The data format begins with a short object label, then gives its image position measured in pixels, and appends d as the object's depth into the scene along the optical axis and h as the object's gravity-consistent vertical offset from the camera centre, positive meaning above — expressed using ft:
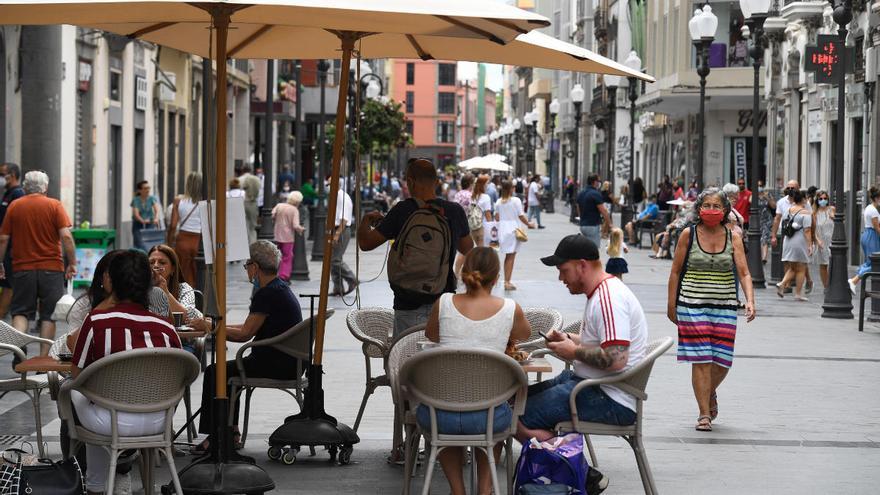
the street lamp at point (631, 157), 130.62 +1.88
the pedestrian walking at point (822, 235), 72.95 -2.71
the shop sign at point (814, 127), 107.34 +3.61
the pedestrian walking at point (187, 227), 57.57 -1.91
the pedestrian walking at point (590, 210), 83.82 -1.74
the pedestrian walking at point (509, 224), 74.54 -2.25
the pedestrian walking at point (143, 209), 78.95 -1.66
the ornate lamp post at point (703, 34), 90.99 +8.55
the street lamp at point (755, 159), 76.48 +0.99
